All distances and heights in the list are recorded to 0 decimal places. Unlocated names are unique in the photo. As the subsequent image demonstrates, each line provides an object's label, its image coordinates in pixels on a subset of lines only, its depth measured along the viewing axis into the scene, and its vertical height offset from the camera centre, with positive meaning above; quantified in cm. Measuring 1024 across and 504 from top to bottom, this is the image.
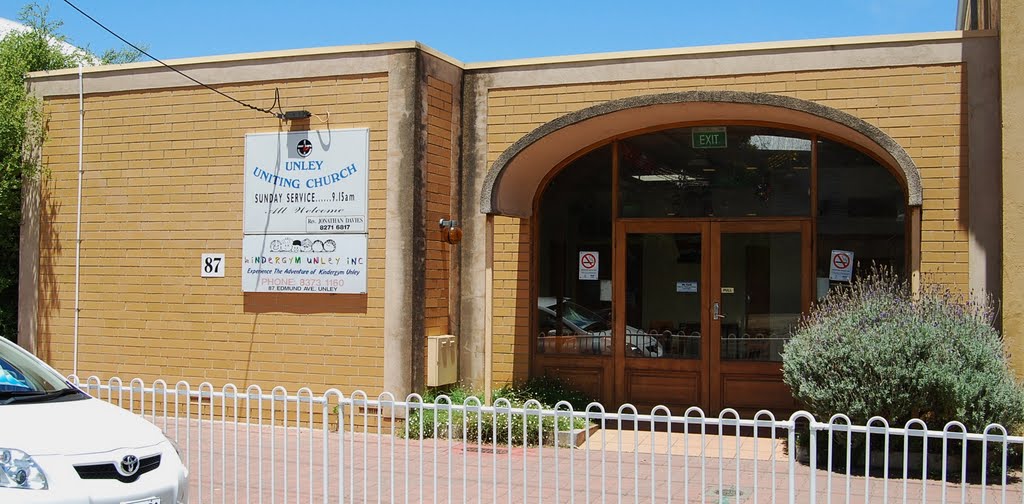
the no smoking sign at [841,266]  1129 +16
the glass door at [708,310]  1161 -35
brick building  1076 +75
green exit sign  1181 +158
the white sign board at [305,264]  1133 +11
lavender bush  863 -71
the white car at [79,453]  568 -102
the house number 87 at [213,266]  1189 +8
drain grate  807 -168
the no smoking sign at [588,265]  1227 +15
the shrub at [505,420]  1038 -144
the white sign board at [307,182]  1134 +100
